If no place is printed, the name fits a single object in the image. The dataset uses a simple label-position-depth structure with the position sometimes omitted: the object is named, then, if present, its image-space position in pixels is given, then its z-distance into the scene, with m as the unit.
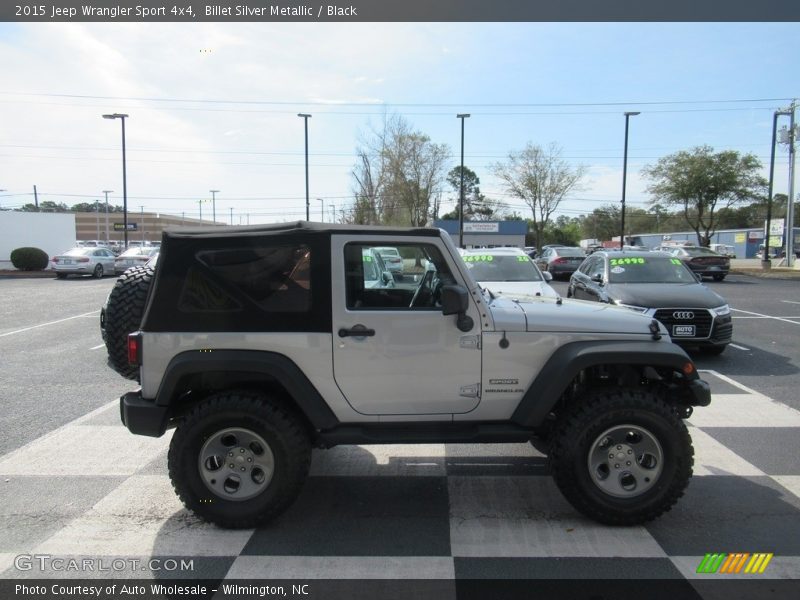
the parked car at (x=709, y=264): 24.58
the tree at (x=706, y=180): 42.81
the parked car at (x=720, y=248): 45.59
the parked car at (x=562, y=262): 26.06
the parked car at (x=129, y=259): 26.36
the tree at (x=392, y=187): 34.94
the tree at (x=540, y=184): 51.00
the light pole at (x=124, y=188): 31.78
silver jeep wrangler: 3.54
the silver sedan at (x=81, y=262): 25.30
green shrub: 28.78
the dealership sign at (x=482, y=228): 52.69
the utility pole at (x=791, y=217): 31.83
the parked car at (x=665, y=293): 8.28
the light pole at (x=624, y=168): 33.83
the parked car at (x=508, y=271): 9.49
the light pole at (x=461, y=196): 32.78
